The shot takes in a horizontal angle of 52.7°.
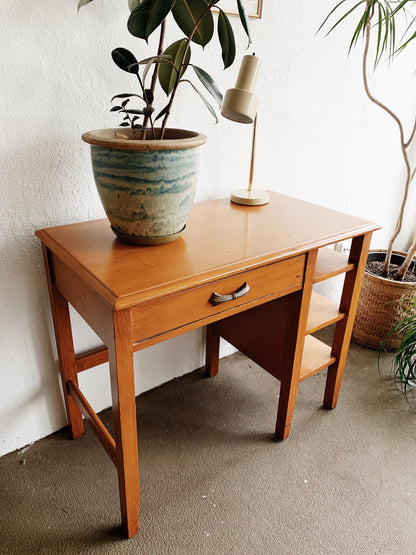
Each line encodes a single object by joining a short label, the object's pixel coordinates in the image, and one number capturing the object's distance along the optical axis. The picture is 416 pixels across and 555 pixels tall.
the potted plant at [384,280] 1.93
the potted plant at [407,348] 1.79
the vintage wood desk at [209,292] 0.99
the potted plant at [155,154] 0.99
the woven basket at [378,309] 2.05
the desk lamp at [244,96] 1.23
